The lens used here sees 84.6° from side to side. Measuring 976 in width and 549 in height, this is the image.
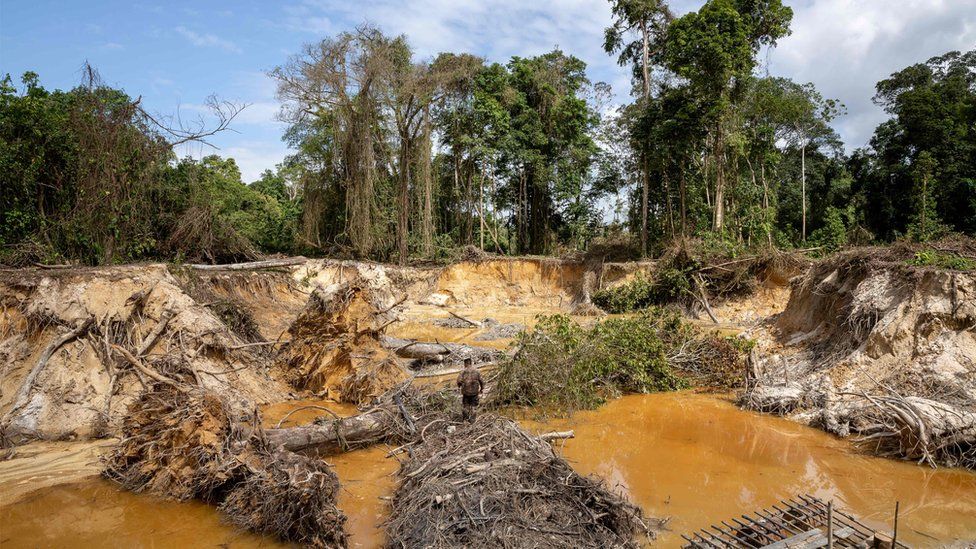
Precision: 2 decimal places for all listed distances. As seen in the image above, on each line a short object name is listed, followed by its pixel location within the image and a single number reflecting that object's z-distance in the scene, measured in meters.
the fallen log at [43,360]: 7.92
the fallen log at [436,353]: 13.12
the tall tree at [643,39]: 24.16
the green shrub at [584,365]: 9.91
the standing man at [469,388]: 7.68
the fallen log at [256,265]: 16.03
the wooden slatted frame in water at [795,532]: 4.46
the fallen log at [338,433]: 7.17
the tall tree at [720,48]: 19.55
